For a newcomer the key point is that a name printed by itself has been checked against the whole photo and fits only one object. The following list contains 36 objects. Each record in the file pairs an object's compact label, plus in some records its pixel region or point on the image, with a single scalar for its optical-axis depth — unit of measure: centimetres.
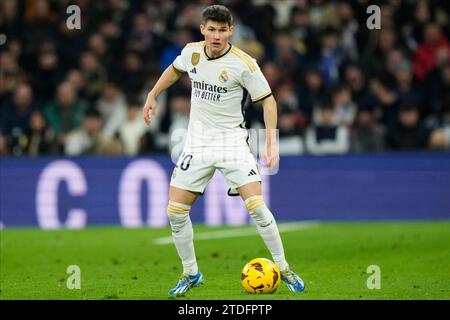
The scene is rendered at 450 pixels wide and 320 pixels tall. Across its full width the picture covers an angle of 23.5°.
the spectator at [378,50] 1912
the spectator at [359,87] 1852
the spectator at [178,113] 1812
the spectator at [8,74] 1872
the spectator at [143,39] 1934
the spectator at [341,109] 1827
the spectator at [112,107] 1861
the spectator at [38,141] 1788
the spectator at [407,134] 1806
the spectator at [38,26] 1923
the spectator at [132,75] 1886
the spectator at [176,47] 1898
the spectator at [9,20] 1958
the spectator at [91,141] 1800
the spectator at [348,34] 1931
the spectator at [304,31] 1942
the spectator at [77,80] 1862
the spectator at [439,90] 1873
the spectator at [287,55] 1900
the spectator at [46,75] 1889
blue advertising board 1748
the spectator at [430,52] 1917
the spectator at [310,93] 1845
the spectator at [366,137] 1816
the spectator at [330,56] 1908
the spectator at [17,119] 1798
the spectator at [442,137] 1797
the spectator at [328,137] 1802
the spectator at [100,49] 1919
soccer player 969
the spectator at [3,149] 1791
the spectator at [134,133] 1812
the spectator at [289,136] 1802
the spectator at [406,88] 1852
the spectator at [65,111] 1836
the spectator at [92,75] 1886
